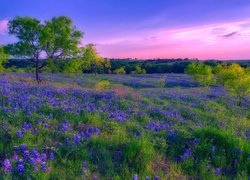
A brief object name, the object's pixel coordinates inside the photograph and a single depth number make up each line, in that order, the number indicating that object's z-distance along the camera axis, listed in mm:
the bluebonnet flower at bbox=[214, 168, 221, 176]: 2896
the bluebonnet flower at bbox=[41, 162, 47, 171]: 2346
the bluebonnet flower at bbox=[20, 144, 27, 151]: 2653
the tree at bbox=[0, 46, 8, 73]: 19641
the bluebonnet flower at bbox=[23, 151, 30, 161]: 2511
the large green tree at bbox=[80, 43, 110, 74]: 13175
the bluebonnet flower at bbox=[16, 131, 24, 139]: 2921
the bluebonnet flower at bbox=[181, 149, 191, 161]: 3120
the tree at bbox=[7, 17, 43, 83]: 12287
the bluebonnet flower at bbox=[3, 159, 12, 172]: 2260
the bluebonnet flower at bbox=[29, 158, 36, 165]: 2378
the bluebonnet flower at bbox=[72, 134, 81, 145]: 3001
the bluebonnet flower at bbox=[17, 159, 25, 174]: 2315
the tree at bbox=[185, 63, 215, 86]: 17976
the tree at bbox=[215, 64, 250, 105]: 10244
